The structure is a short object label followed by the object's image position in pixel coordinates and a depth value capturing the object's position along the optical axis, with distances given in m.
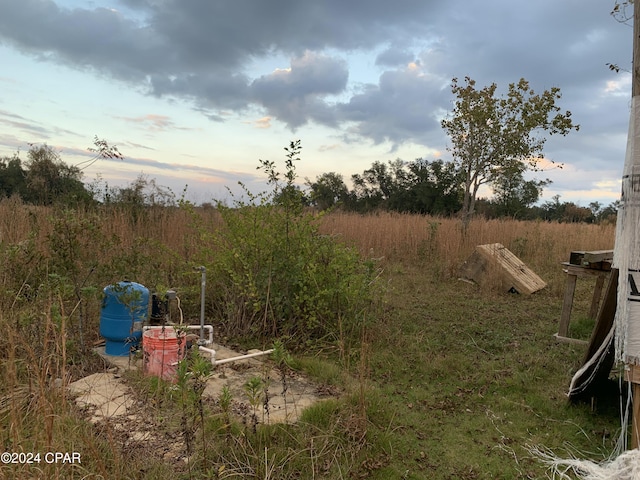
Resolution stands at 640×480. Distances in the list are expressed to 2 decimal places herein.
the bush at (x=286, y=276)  4.28
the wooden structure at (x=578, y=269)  4.69
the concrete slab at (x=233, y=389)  2.64
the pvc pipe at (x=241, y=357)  3.26
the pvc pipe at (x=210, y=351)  3.37
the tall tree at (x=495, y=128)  12.39
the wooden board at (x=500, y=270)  7.22
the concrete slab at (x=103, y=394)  2.58
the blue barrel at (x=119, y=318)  3.40
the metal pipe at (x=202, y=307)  3.75
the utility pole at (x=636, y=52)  2.50
